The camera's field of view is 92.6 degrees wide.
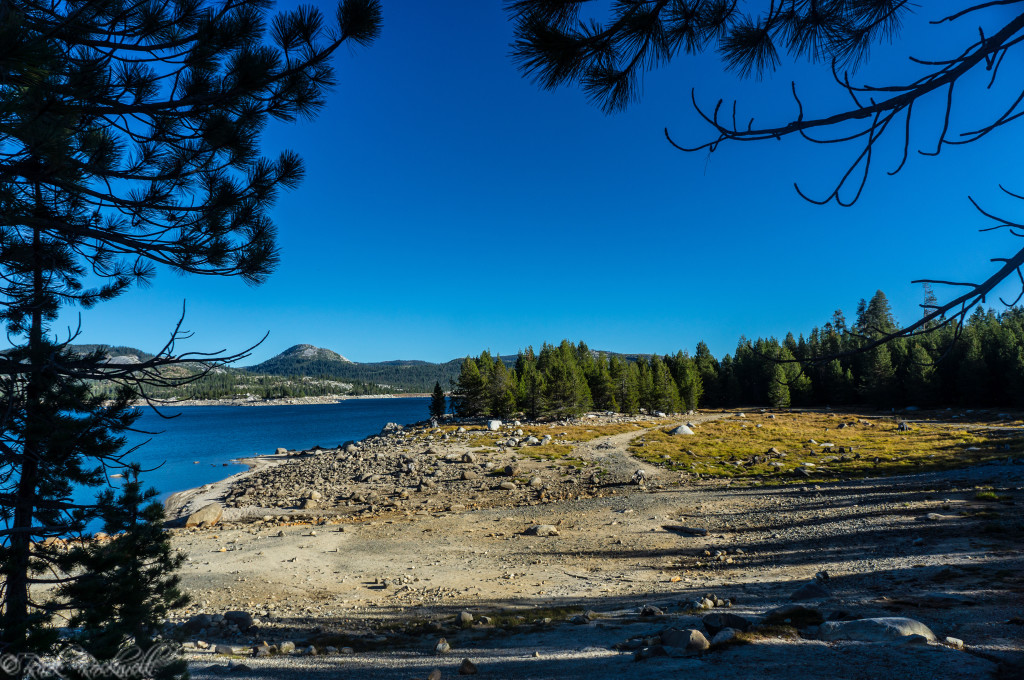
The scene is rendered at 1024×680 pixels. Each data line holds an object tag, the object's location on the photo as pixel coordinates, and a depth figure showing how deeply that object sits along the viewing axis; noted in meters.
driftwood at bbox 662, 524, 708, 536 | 14.23
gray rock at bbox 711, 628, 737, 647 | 5.70
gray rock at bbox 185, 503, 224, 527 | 19.02
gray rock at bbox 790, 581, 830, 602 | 7.58
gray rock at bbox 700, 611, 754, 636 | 6.19
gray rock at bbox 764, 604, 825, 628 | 6.18
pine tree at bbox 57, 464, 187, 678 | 4.05
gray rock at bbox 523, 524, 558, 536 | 15.12
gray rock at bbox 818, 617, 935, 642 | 5.24
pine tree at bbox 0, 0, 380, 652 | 3.20
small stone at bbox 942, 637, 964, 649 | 5.01
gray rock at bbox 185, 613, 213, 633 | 8.75
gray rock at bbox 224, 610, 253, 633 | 8.75
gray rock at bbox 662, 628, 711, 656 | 5.62
